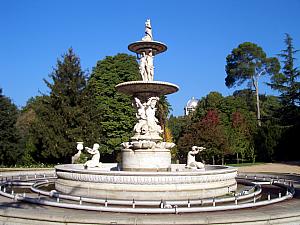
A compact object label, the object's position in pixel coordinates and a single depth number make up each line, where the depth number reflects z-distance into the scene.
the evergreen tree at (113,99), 40.81
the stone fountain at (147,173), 13.20
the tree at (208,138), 40.84
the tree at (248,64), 62.28
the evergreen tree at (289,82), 49.41
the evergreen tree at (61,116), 36.12
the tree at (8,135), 41.19
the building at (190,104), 98.15
